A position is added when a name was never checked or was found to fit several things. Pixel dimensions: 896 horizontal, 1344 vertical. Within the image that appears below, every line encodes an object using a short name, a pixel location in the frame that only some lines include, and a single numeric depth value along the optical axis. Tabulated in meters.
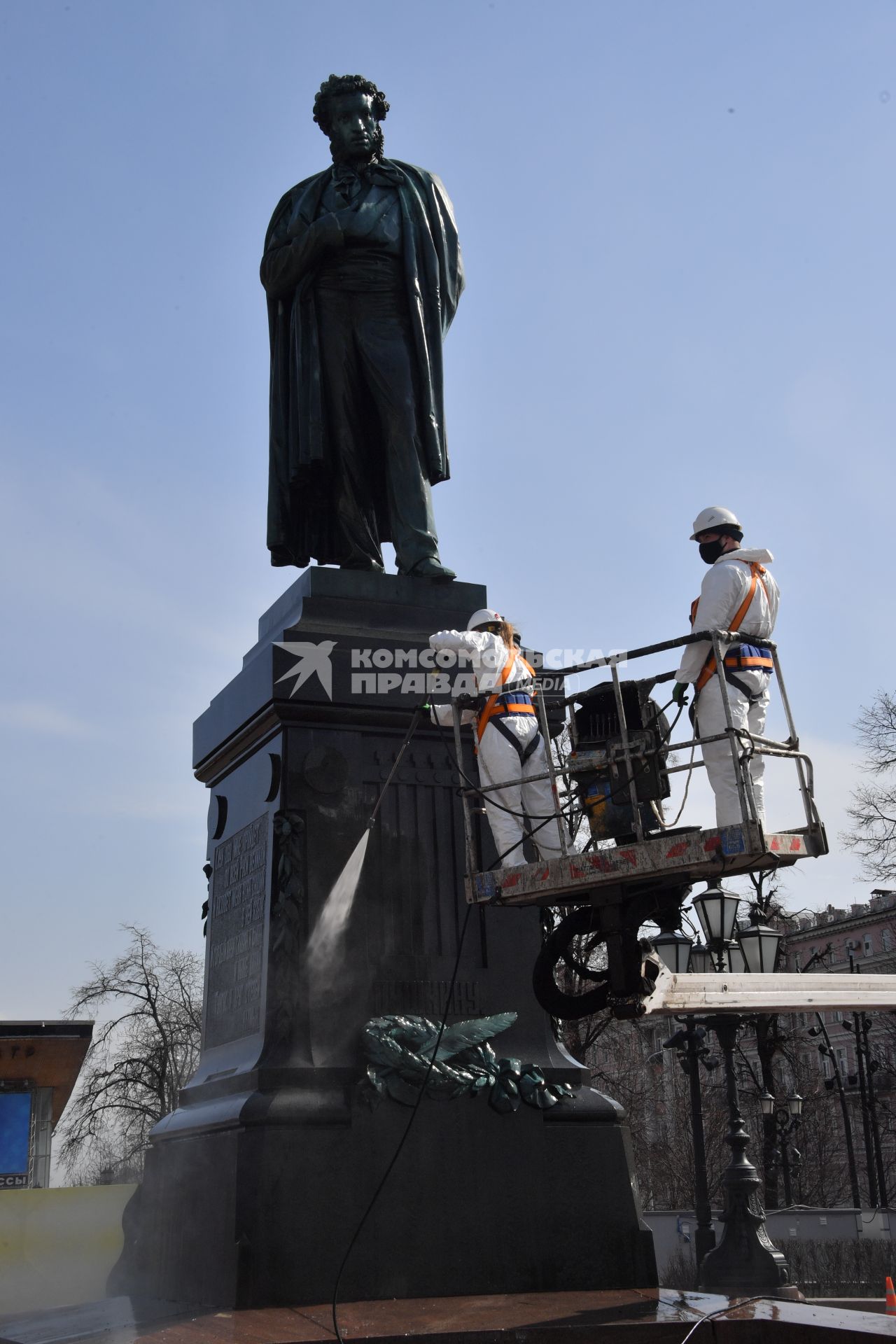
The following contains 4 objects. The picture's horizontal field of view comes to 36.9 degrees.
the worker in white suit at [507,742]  6.99
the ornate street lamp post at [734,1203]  13.68
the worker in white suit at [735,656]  6.25
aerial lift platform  5.70
